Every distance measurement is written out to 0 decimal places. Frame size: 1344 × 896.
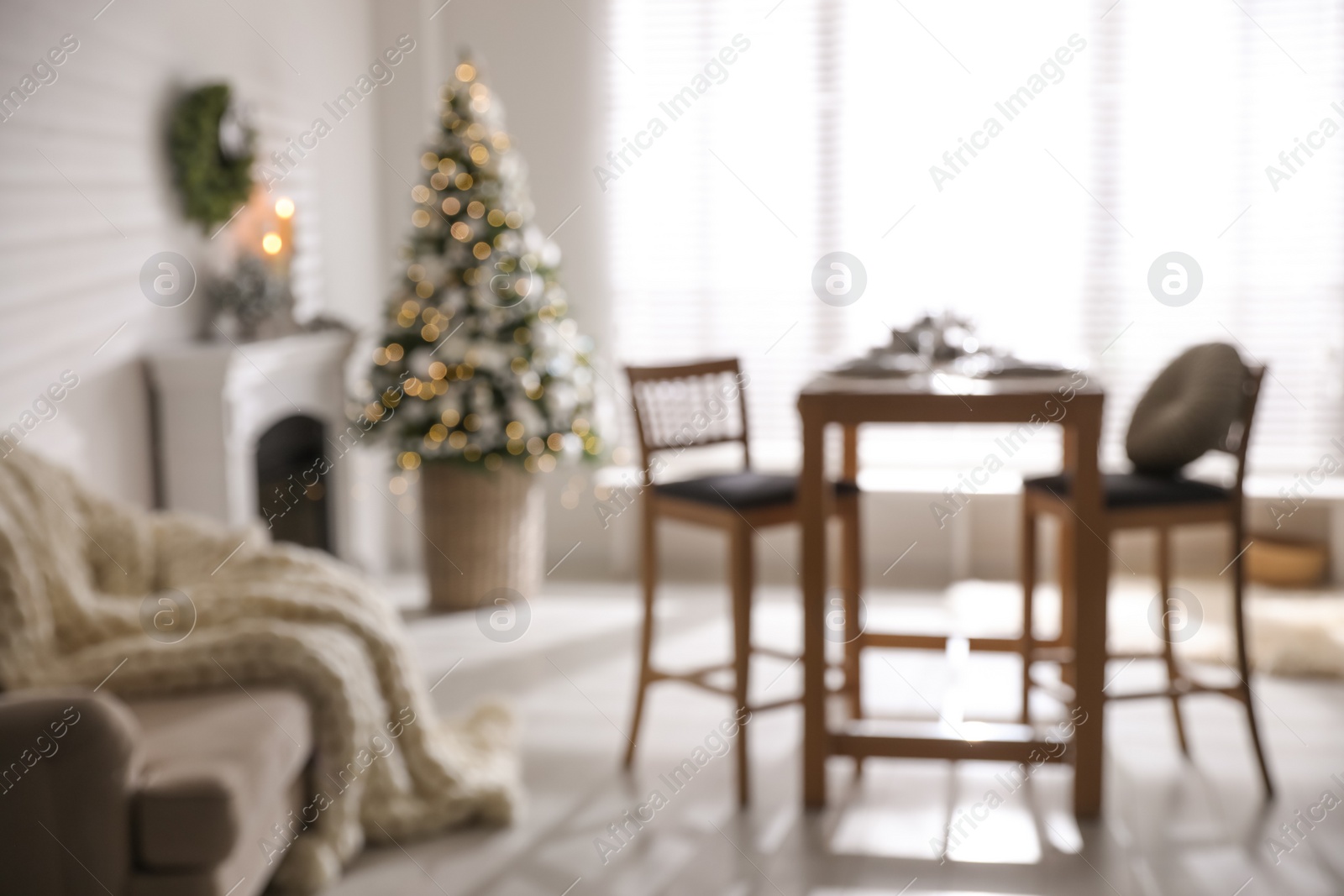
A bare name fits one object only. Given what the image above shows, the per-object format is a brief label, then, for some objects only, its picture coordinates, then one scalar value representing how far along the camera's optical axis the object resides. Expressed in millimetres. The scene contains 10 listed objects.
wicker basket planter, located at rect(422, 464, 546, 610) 4387
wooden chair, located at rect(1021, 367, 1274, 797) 2600
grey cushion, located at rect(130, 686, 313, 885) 1842
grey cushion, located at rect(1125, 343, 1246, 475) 2660
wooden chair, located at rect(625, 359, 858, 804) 2664
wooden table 2449
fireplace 3387
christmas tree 4301
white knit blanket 2227
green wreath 3461
